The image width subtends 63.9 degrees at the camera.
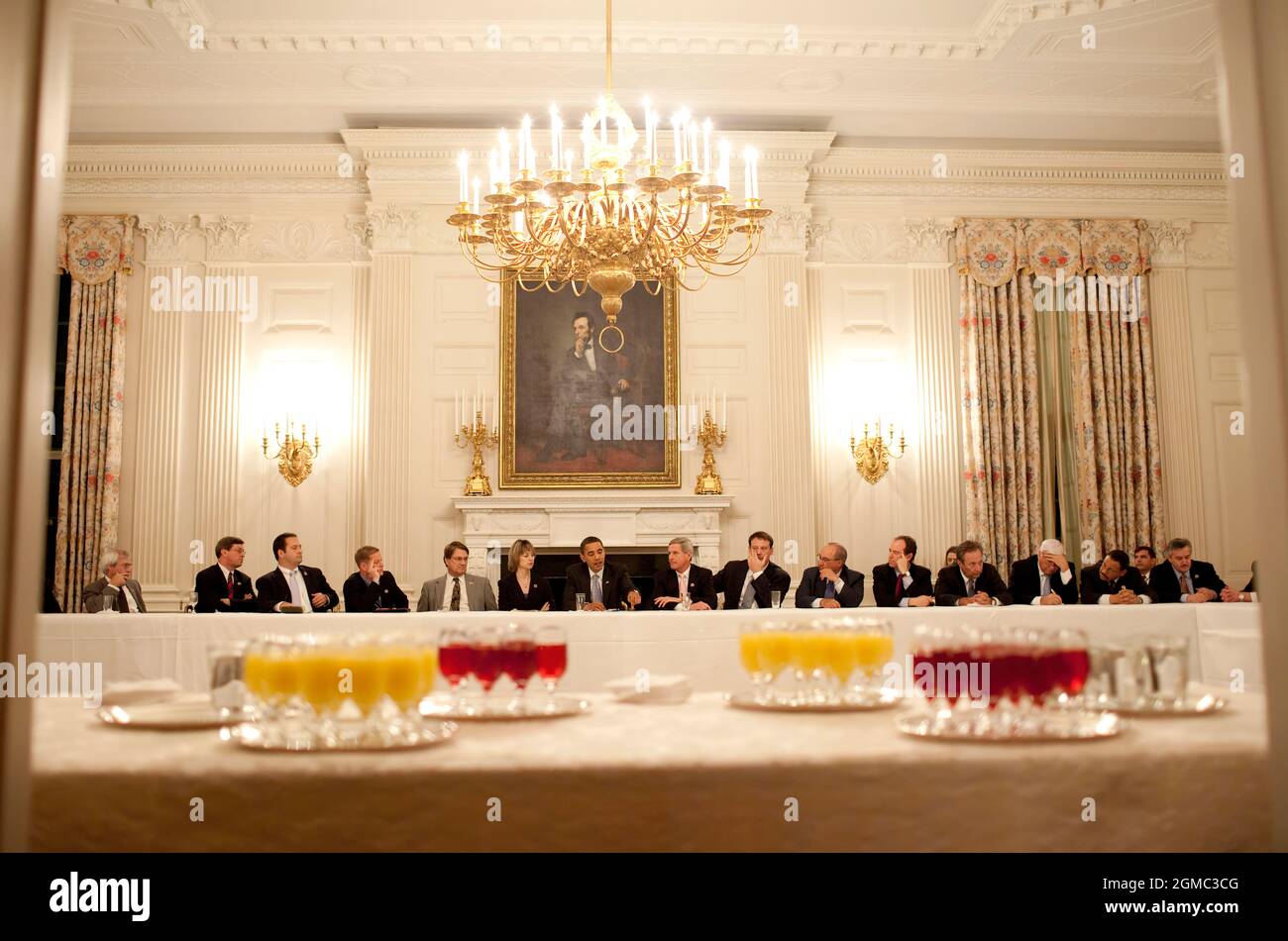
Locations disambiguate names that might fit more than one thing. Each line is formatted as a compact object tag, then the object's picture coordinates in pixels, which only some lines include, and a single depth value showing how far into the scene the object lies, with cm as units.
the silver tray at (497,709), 162
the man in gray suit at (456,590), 699
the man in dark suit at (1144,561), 766
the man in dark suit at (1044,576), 717
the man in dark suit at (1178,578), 725
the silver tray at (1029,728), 136
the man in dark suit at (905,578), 727
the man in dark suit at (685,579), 691
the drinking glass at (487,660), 167
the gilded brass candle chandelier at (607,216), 473
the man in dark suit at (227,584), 653
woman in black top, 684
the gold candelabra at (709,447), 861
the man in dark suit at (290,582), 691
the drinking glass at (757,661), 177
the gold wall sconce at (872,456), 891
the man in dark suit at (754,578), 684
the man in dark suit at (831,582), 673
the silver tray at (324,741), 133
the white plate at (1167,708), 157
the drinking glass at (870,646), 171
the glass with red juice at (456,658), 166
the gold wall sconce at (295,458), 870
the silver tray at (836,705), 167
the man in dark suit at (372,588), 687
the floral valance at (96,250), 893
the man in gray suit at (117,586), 633
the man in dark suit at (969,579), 697
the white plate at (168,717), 152
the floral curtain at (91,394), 863
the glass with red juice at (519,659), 167
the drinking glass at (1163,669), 157
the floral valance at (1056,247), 926
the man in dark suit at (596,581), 700
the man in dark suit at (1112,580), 707
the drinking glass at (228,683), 153
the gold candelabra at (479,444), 852
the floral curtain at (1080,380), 896
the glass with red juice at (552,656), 172
